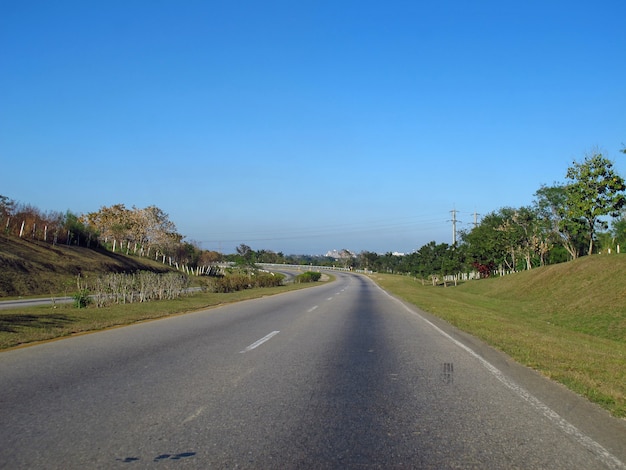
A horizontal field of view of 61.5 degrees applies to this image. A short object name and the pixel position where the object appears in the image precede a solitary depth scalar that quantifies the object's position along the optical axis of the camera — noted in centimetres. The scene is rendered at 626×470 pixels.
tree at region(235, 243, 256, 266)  12345
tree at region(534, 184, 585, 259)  5594
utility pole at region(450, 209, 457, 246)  8414
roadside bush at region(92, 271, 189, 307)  2286
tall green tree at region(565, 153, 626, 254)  4412
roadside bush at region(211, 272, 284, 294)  3828
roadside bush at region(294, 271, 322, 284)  7325
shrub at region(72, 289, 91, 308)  2036
